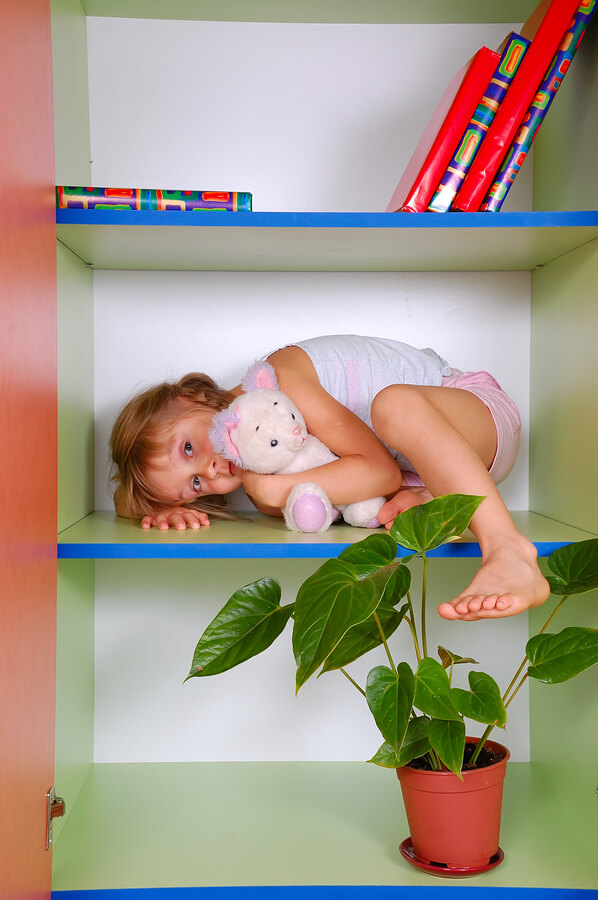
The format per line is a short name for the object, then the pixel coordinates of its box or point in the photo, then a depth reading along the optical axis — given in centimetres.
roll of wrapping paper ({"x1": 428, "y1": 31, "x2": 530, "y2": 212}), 111
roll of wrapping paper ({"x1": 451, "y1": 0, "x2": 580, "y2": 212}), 110
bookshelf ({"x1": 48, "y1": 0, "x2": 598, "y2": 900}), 109
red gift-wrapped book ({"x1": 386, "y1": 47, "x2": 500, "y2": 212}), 111
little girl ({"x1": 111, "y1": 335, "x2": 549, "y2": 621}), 113
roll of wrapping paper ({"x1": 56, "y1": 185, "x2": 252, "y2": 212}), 110
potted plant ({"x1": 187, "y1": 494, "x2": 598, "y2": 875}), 88
